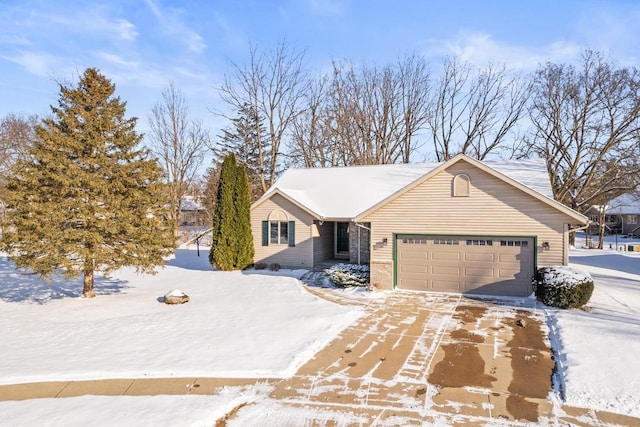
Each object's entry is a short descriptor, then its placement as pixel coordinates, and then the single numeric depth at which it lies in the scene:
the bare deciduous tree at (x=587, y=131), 24.73
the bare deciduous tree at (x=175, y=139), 32.34
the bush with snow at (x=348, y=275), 14.06
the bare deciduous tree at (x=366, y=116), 31.55
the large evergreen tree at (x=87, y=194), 11.10
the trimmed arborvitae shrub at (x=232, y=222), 18.00
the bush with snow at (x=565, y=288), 10.75
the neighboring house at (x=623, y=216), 44.84
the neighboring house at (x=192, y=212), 41.22
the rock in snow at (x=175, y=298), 12.05
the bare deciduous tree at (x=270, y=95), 28.56
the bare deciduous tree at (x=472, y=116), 29.75
